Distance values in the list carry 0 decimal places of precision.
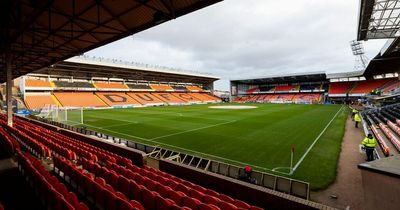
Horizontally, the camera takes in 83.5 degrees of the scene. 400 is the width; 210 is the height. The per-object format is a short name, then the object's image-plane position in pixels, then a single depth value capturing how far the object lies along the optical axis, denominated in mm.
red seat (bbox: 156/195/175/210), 3553
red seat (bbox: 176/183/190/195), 4700
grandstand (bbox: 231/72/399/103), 53309
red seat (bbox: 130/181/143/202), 4320
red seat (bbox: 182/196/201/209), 3754
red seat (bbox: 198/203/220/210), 3521
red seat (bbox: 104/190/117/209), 3615
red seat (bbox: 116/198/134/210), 3297
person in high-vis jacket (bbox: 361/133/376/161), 8920
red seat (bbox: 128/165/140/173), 6205
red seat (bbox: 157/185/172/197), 4423
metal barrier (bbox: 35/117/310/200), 6320
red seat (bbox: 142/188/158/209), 3886
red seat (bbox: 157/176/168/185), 5297
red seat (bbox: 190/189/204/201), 4355
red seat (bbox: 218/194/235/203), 4372
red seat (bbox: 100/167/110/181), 5382
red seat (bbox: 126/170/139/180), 5435
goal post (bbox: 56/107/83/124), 22266
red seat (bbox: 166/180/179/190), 5024
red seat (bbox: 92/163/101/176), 5775
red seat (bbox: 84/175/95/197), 4430
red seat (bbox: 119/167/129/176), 5761
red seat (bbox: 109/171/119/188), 5053
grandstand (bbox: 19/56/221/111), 40438
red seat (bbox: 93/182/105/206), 4042
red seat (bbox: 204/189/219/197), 4673
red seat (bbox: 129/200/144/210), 3479
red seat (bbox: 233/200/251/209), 4054
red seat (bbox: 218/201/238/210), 3728
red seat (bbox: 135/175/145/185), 5109
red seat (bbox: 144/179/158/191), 4744
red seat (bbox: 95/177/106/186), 4583
